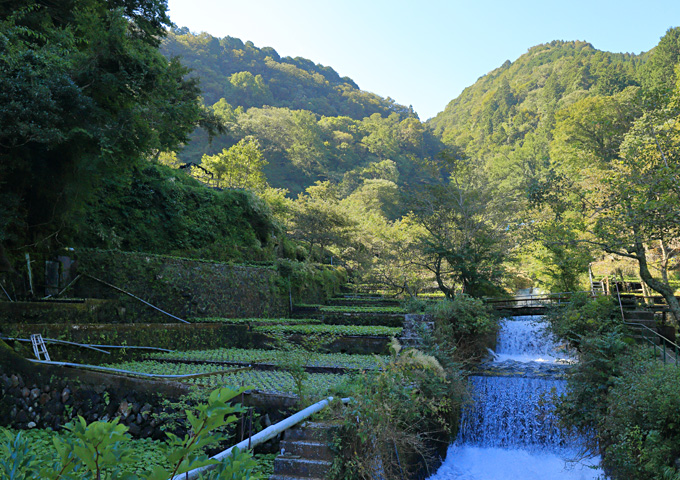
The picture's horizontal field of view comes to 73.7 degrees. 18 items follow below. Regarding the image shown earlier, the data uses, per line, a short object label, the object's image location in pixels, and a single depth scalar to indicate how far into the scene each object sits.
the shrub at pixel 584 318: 12.69
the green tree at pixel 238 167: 30.23
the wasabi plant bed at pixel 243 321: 12.93
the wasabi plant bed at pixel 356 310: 15.61
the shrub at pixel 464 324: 13.11
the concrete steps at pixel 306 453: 4.34
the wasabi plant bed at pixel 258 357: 9.16
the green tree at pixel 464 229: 19.58
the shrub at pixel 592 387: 8.60
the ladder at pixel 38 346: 6.68
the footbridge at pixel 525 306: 17.28
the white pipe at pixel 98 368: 6.06
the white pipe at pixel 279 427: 3.29
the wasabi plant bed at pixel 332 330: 11.90
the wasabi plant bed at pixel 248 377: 6.27
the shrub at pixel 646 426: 5.86
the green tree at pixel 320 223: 26.70
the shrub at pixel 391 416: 4.75
